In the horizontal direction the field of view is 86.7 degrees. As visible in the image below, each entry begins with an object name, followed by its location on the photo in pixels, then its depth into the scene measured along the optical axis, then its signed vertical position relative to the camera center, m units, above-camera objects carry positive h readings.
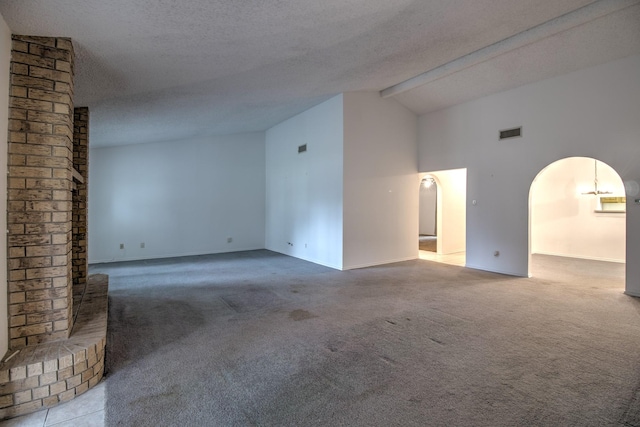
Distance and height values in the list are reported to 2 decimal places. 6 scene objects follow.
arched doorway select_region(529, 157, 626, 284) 7.25 +0.02
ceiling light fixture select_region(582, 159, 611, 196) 7.45 +0.75
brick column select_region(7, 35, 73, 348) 2.42 +0.19
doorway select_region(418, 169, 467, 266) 8.16 +0.00
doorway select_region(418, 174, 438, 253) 13.34 +0.17
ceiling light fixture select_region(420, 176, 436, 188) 11.87 +1.21
